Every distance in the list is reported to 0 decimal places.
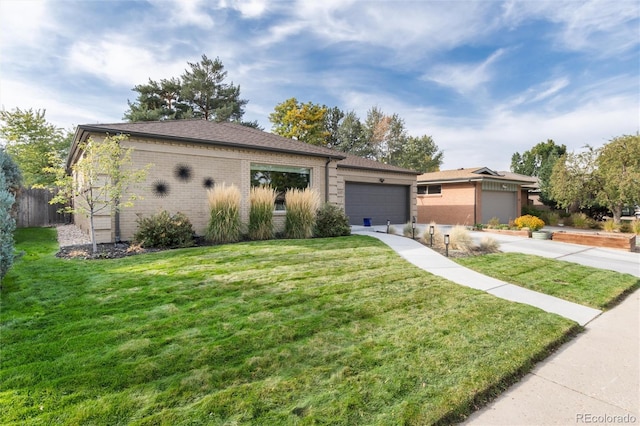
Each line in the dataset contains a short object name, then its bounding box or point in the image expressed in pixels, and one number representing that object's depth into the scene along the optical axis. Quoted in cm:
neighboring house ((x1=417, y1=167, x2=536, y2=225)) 1661
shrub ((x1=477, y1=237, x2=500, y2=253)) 811
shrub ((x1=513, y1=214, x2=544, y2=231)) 1184
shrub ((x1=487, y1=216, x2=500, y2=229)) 1348
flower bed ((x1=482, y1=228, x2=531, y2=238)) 1159
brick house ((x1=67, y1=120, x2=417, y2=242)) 776
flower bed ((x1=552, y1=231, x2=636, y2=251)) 947
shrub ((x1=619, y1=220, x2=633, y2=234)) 1385
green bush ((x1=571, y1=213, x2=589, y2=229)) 1717
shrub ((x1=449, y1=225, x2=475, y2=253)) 793
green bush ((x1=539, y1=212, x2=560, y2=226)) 1867
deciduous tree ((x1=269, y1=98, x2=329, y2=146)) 2508
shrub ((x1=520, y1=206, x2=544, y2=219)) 1958
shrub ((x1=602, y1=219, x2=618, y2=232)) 1405
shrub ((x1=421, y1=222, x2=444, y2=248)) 850
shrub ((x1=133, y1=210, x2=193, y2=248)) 681
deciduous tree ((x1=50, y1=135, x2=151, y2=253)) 640
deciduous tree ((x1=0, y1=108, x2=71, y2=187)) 1603
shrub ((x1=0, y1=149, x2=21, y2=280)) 335
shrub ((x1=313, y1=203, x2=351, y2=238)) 916
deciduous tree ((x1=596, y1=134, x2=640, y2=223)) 1383
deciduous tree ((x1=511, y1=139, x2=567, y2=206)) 2123
